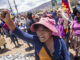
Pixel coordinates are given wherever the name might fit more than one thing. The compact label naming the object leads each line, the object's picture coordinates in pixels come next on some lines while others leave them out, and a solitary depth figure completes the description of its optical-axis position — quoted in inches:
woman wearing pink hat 51.8
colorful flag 179.0
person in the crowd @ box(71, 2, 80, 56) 107.1
